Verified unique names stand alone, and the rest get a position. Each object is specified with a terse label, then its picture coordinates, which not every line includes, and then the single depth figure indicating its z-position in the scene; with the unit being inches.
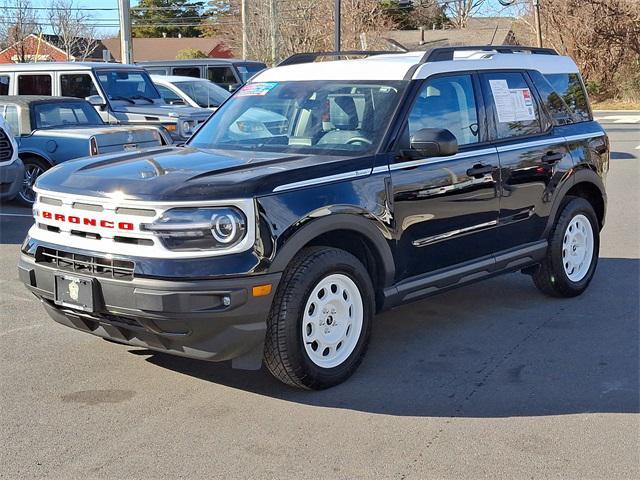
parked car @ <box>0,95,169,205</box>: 454.9
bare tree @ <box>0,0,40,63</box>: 1756.9
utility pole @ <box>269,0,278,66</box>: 1451.8
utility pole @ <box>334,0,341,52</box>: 832.9
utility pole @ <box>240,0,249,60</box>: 1450.5
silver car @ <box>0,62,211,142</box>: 569.0
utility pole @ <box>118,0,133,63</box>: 819.4
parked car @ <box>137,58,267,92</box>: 834.8
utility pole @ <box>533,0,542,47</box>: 1557.0
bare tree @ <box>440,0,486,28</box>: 2748.5
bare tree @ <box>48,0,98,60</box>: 1957.4
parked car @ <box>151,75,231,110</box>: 689.6
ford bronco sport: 178.4
